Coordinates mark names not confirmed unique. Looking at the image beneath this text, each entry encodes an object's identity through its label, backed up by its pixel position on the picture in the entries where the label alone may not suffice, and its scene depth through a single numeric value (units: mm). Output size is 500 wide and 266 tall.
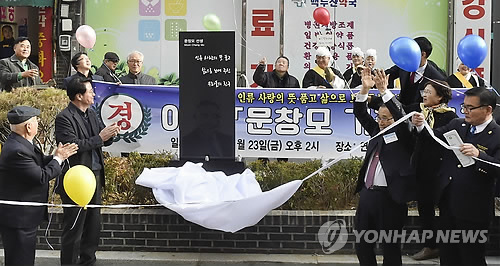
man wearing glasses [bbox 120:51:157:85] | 9266
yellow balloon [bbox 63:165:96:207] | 5348
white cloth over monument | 6129
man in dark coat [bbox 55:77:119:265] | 6168
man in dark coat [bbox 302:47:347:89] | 9500
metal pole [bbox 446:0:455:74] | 11953
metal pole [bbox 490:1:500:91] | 10727
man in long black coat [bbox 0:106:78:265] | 5340
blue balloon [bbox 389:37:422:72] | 6070
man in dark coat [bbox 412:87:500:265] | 5312
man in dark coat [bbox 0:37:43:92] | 9289
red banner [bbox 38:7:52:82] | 13000
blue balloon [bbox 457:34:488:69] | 6859
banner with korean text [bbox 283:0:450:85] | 12086
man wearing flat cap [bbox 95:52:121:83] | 9336
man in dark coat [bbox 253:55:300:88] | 9477
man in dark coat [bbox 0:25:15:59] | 13914
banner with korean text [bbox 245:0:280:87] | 12117
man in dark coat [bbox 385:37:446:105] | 6840
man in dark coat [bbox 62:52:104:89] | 8664
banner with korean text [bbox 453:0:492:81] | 11938
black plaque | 7207
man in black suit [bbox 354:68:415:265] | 5477
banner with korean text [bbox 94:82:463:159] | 8516
